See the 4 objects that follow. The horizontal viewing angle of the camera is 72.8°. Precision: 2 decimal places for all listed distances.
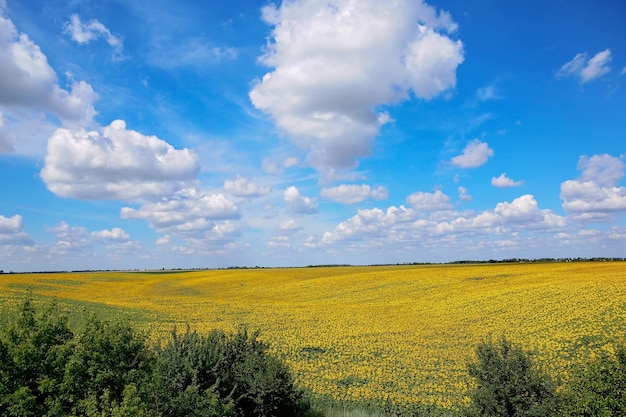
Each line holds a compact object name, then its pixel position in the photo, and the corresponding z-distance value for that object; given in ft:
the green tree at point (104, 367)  27.40
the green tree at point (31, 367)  25.98
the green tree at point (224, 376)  33.06
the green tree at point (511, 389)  36.19
